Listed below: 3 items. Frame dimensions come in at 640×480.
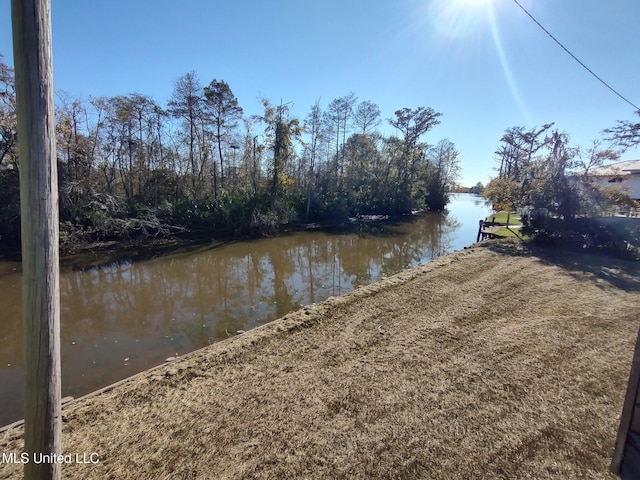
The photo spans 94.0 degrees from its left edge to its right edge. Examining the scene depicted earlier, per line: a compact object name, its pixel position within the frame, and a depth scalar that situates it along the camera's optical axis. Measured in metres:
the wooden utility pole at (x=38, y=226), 1.31
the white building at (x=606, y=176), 9.81
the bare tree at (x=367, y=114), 24.45
